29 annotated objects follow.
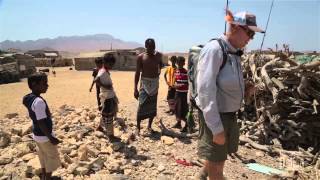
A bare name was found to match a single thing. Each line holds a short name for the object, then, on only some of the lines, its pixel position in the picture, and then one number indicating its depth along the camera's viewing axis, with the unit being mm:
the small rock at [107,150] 3658
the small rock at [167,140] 4059
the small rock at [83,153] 3339
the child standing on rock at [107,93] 3893
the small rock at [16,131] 4289
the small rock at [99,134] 4218
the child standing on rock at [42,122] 2601
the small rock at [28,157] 3432
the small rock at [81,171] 3059
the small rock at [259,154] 3859
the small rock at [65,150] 3527
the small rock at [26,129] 4258
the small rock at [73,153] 3491
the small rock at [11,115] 5851
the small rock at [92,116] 5125
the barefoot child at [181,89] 4643
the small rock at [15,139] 3965
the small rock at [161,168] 3251
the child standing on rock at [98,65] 4630
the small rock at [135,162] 3390
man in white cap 1880
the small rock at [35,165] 3072
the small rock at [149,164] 3361
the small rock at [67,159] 3311
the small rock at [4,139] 3881
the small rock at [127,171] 3154
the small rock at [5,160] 3395
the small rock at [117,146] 3734
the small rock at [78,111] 5504
